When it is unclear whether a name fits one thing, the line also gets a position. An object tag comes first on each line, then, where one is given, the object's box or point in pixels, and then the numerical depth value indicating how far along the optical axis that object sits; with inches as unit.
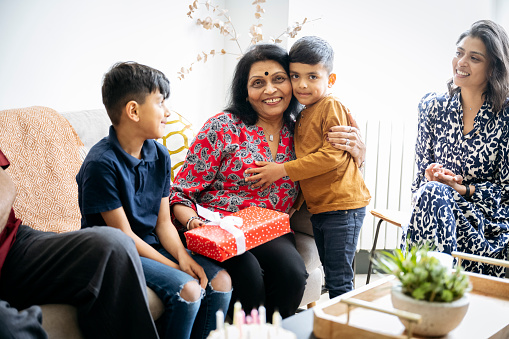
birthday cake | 36.4
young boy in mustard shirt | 75.2
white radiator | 117.0
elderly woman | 69.9
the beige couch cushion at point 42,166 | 69.5
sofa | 69.6
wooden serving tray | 44.2
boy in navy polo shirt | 59.2
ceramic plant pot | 42.2
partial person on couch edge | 51.9
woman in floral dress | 79.0
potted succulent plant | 42.0
